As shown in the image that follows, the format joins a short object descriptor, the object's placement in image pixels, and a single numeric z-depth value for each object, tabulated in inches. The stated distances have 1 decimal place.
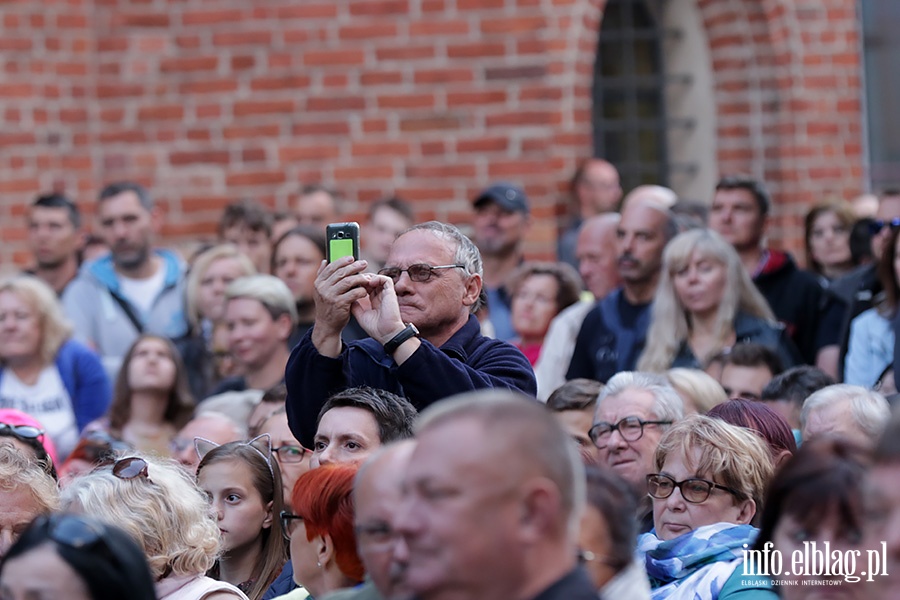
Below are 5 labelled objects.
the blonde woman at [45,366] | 571.5
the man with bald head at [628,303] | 534.9
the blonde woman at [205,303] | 603.2
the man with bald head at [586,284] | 562.3
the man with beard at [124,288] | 647.1
